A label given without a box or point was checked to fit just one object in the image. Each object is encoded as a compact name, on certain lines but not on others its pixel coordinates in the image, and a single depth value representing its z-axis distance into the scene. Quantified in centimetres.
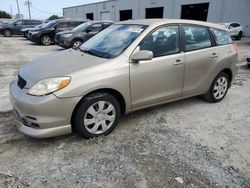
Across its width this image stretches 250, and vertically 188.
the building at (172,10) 1857
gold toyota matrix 235
